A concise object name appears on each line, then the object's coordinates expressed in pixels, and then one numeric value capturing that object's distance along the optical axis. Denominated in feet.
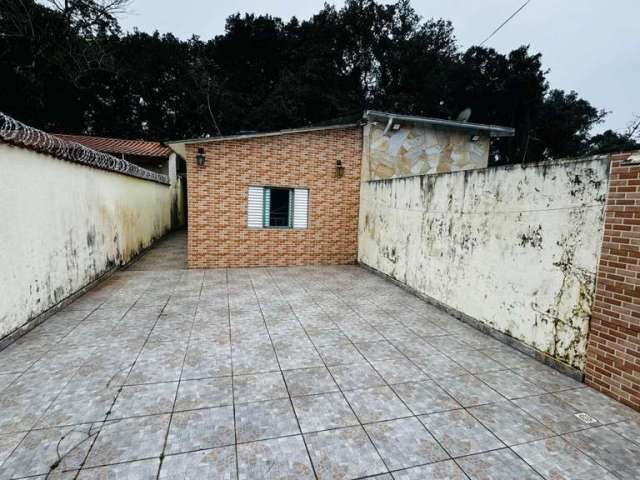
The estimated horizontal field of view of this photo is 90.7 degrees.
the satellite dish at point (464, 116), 31.78
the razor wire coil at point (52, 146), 12.46
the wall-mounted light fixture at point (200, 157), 25.21
